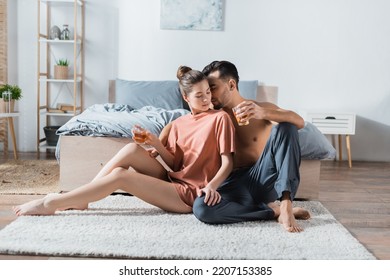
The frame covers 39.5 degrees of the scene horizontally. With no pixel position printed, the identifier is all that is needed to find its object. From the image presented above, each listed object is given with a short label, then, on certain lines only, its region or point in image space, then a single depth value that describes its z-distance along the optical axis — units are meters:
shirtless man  2.44
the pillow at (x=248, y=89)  4.96
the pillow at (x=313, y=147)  3.11
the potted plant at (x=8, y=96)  4.68
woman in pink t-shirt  2.45
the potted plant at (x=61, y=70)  5.11
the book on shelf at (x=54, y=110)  5.15
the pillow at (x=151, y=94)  4.68
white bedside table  4.88
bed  3.15
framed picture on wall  5.20
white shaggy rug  2.03
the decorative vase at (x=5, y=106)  4.71
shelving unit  5.22
